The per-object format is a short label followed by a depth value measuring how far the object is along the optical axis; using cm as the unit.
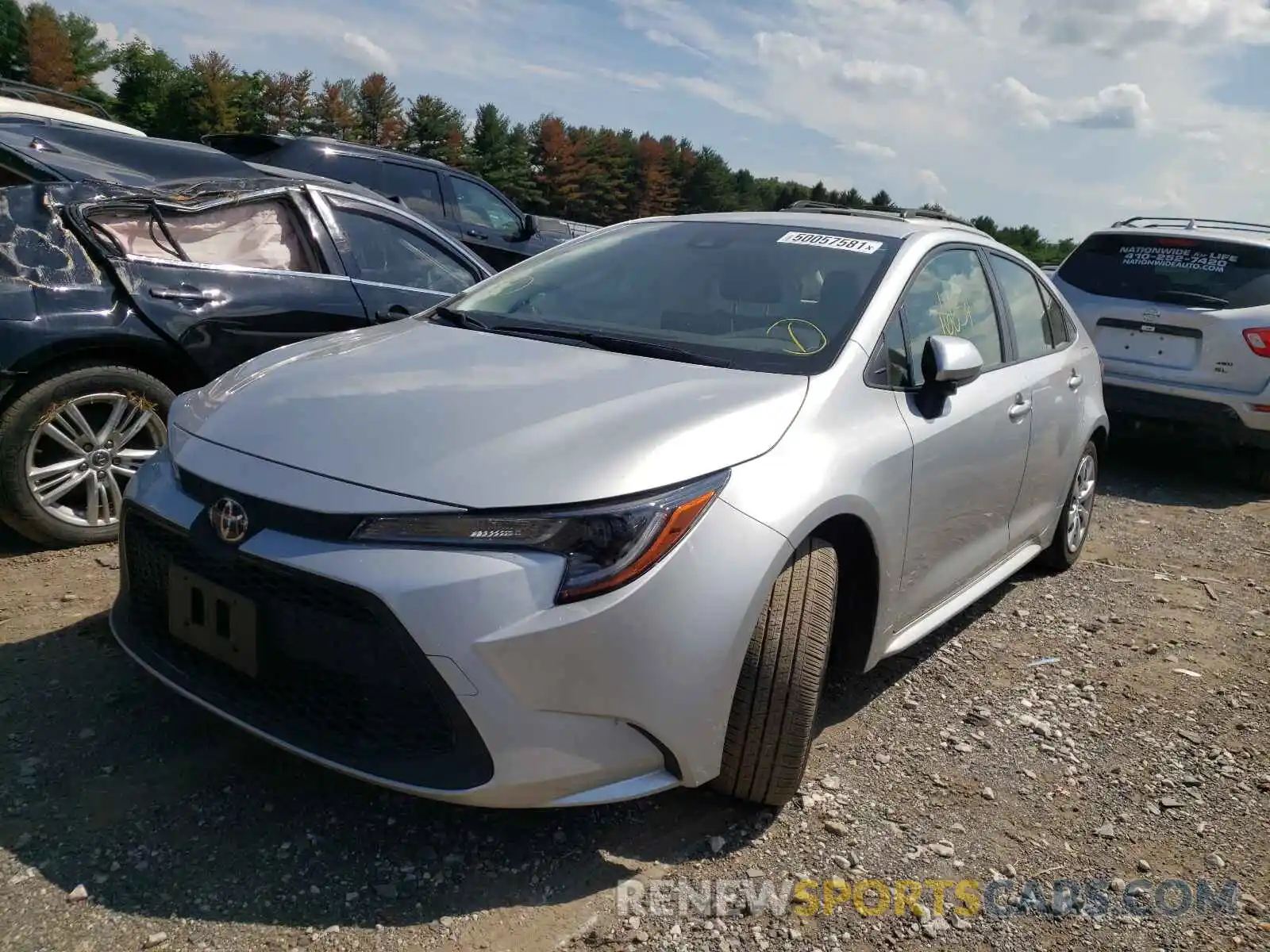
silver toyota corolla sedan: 214
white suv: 662
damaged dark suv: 374
